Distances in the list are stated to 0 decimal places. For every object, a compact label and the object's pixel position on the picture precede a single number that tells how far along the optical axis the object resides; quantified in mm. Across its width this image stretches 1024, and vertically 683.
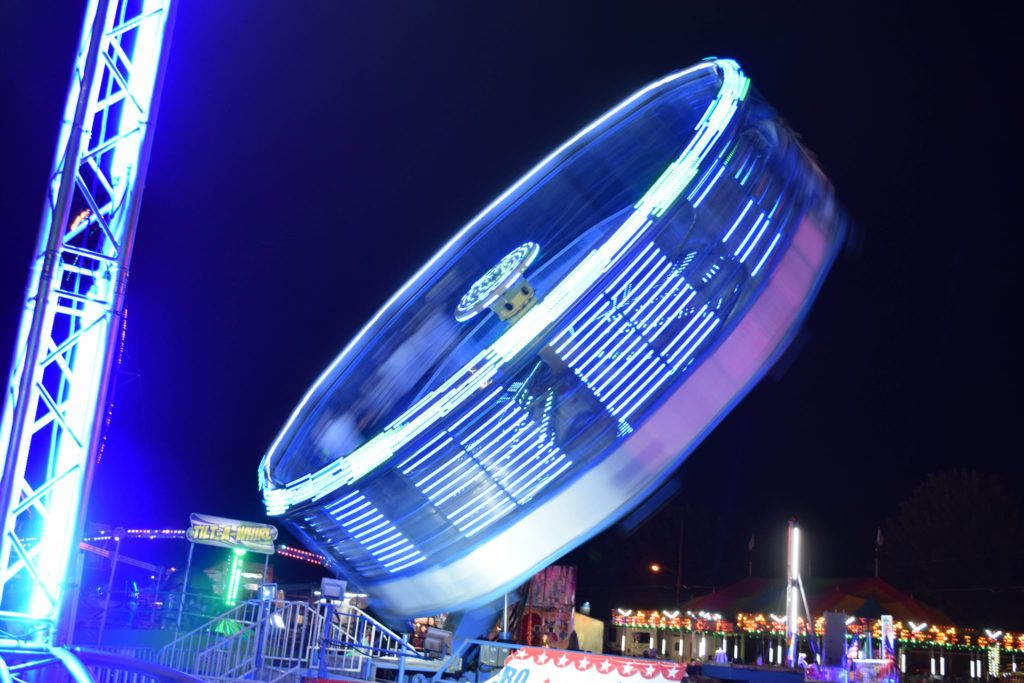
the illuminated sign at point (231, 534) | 28125
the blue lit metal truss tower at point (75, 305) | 6902
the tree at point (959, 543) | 43969
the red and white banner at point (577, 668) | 12125
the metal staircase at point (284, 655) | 13719
